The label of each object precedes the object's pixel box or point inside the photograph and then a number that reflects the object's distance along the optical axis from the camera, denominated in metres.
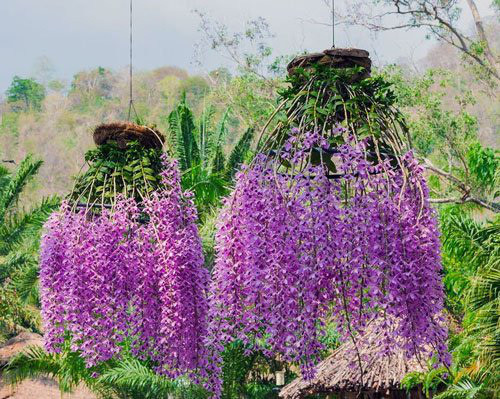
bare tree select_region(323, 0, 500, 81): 33.75
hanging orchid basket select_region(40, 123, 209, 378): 9.10
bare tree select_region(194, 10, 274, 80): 38.94
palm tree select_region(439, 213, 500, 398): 17.31
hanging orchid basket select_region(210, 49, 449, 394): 6.79
